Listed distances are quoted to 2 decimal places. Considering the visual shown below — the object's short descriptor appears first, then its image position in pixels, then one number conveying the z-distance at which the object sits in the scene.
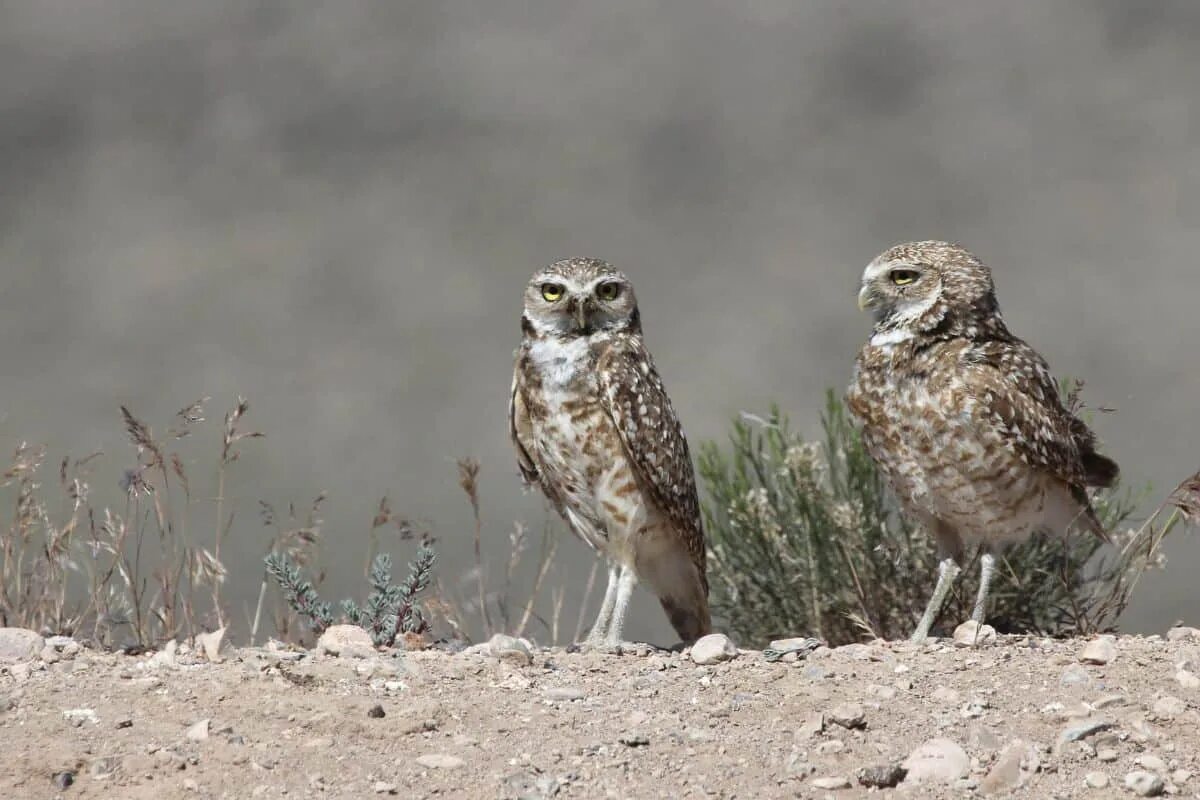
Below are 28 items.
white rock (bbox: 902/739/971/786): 9.17
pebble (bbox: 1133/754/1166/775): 9.21
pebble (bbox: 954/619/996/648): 12.31
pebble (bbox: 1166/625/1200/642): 12.41
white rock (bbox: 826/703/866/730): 9.95
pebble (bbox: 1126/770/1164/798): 8.90
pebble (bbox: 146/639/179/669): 11.26
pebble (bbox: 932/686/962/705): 10.46
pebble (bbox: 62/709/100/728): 9.97
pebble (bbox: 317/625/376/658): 11.87
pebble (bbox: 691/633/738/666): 11.61
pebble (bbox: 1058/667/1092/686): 10.72
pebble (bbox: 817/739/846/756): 9.57
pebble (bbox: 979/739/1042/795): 9.06
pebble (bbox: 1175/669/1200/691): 10.63
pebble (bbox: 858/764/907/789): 9.09
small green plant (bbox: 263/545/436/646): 13.35
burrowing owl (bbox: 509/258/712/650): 13.43
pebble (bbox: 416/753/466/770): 9.33
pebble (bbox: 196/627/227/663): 11.63
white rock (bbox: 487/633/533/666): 11.60
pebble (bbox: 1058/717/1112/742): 9.64
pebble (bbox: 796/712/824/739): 9.87
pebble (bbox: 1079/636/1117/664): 11.20
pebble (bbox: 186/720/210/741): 9.70
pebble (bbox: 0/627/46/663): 11.57
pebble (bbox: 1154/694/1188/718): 10.01
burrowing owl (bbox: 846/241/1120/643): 13.10
